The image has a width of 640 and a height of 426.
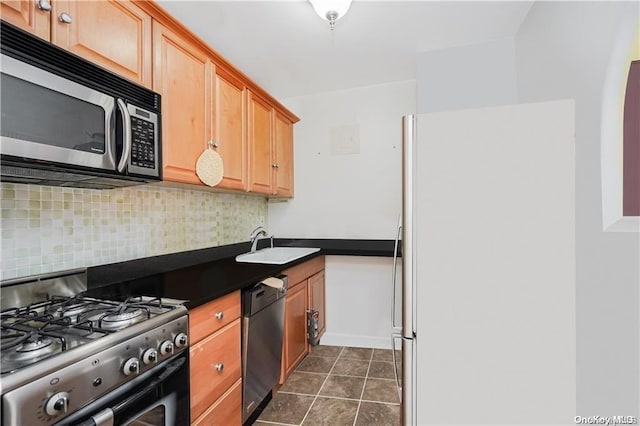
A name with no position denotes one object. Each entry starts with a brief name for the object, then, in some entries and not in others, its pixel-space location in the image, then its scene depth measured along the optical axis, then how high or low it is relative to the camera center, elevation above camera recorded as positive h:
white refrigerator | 1.03 -0.18
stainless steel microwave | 0.93 +0.32
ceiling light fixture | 1.60 +1.03
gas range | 0.74 -0.36
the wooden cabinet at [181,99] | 1.54 +0.58
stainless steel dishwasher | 1.64 -0.71
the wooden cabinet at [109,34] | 1.14 +0.70
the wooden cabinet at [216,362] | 1.29 -0.65
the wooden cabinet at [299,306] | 2.19 -0.72
